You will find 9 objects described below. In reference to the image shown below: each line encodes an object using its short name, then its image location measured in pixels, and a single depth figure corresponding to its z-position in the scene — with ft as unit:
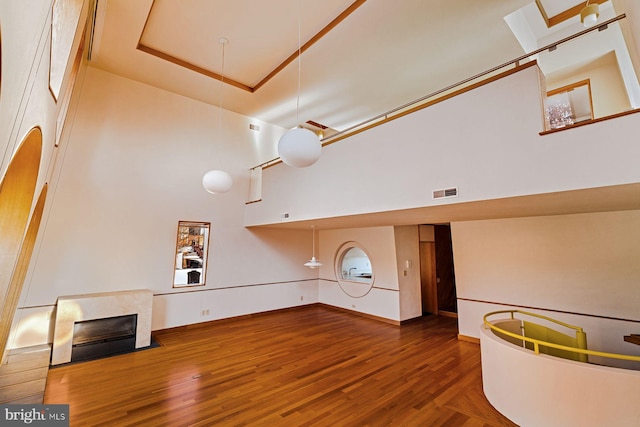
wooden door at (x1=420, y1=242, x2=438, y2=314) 25.81
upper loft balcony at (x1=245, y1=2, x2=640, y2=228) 8.41
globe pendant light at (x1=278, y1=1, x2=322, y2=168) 7.53
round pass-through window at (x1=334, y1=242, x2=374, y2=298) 25.49
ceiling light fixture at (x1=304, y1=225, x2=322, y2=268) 29.51
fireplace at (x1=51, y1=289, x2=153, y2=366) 14.85
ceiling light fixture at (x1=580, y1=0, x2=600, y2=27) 11.18
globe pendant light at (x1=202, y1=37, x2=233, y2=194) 14.64
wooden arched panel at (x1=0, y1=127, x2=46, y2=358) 6.02
